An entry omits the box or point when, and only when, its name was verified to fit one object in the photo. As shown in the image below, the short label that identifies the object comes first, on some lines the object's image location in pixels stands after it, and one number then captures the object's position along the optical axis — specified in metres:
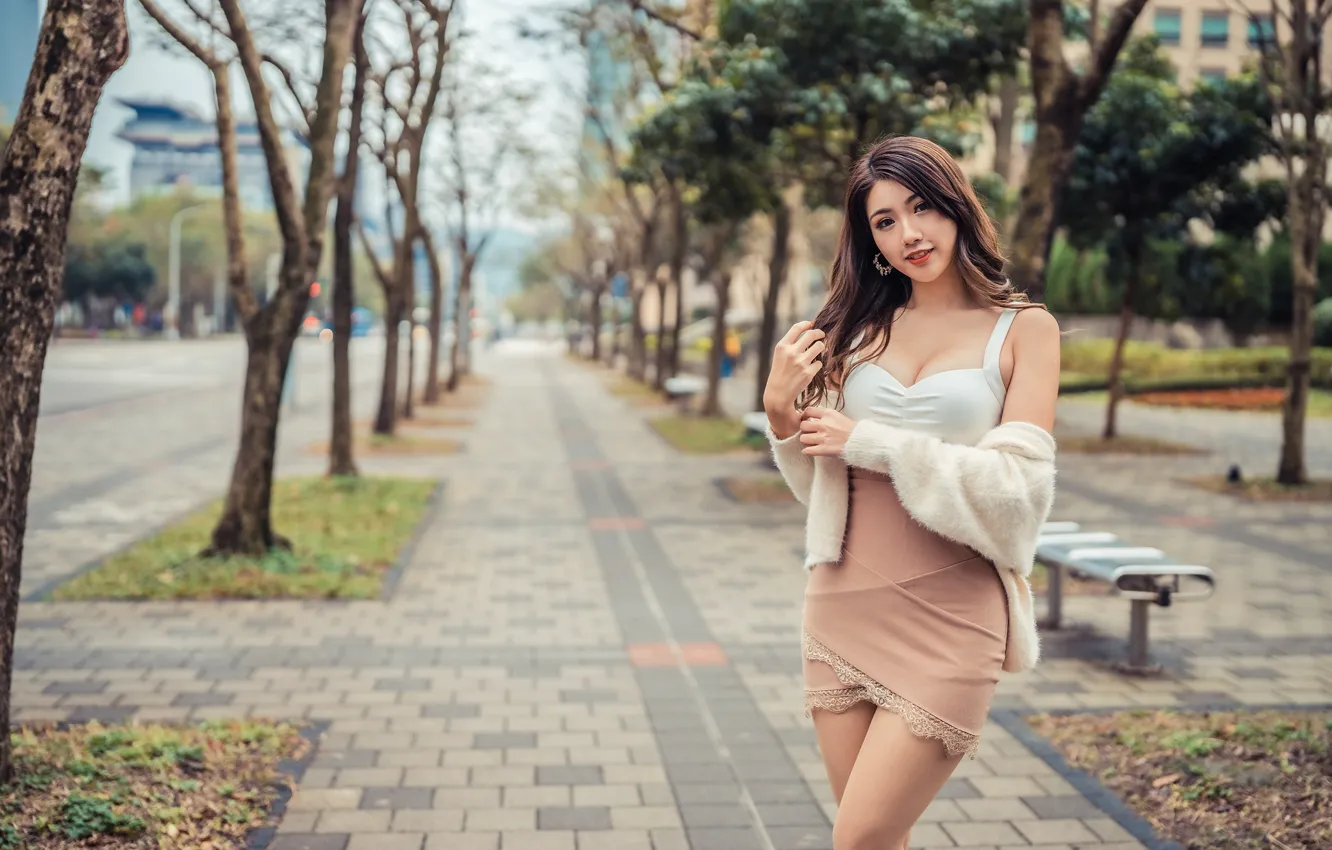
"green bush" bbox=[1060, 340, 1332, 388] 28.23
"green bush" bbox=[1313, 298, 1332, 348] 29.67
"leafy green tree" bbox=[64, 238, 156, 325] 62.56
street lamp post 69.56
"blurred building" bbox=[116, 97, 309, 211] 115.62
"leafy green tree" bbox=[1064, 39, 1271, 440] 16.45
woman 2.47
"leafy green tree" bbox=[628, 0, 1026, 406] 11.80
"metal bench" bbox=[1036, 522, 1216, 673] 6.38
